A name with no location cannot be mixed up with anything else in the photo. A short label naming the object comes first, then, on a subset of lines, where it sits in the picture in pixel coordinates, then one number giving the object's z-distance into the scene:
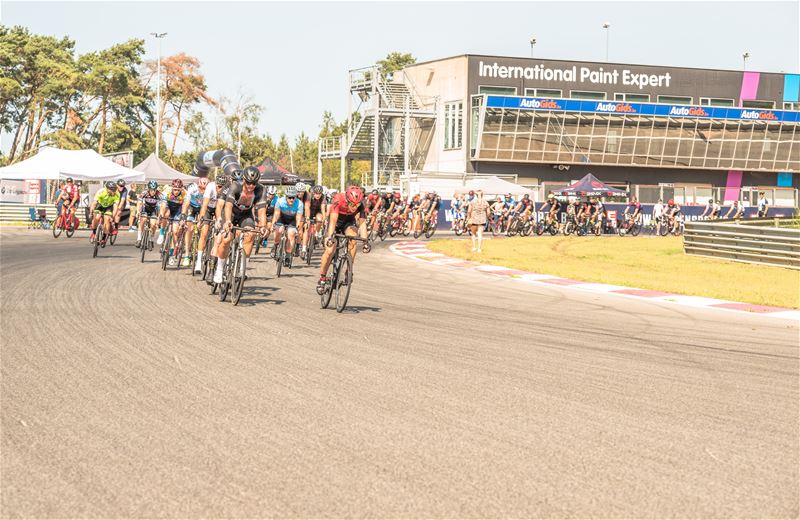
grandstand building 64.62
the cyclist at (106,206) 22.53
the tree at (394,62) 93.50
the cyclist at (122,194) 22.92
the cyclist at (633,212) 45.03
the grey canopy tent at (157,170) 43.66
